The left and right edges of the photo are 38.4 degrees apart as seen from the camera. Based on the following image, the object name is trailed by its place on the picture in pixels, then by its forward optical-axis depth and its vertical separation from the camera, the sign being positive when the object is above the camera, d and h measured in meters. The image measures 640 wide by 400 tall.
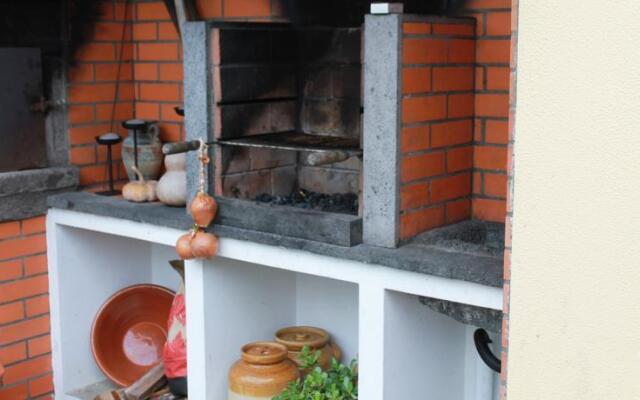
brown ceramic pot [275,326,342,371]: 3.62 -1.06
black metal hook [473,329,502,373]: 2.86 -0.87
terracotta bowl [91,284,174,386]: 4.20 -1.19
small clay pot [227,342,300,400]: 3.41 -1.12
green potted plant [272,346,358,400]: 3.24 -1.12
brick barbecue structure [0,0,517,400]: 2.99 -0.16
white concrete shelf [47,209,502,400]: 2.94 -0.90
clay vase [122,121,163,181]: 3.99 -0.35
